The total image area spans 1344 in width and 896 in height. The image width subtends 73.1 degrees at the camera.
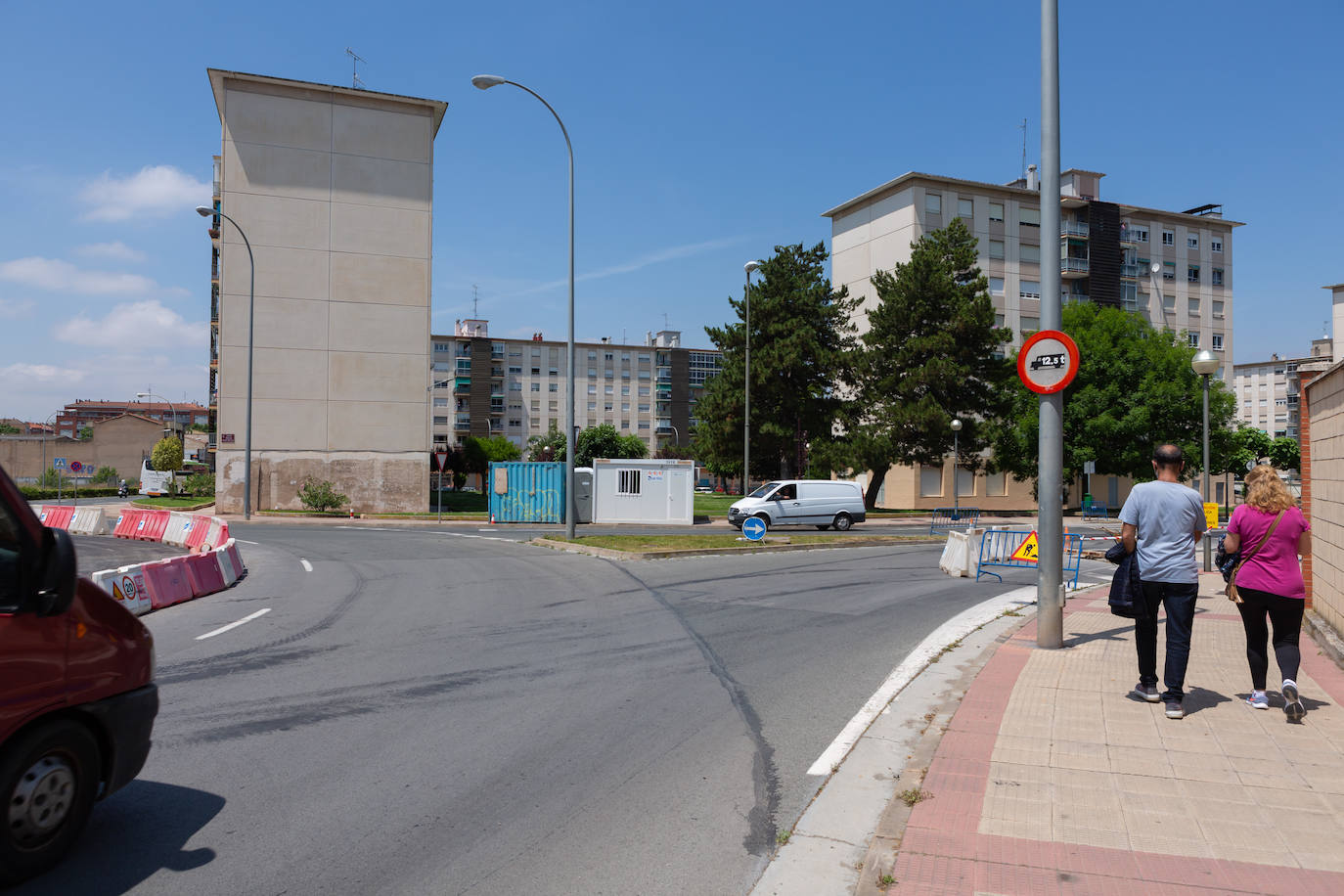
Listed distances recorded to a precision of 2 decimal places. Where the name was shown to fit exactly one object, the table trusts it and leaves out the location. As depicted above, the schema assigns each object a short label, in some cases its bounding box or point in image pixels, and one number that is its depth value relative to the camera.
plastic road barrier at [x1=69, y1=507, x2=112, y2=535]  29.14
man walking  5.87
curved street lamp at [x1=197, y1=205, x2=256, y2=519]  33.72
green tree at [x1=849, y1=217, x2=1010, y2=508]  45.38
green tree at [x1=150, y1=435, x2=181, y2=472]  61.22
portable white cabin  32.88
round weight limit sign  7.74
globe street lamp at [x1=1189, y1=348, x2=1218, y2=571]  16.48
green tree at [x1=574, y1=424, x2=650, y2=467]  78.94
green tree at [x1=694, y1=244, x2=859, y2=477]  48.75
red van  3.36
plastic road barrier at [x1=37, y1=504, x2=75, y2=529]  30.25
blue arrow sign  20.97
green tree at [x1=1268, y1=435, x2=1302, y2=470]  76.31
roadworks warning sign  14.84
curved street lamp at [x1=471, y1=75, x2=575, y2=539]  21.41
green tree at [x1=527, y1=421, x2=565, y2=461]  83.58
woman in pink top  5.75
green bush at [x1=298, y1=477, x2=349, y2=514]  37.91
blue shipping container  33.97
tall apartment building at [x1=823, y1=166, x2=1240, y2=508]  60.16
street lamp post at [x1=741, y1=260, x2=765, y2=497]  36.58
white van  30.55
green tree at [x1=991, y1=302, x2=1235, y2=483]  50.22
